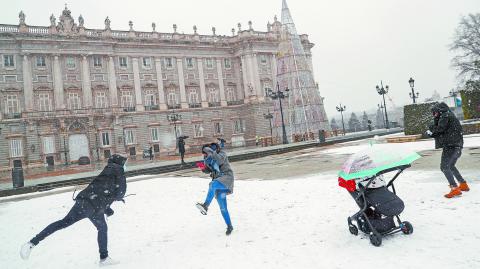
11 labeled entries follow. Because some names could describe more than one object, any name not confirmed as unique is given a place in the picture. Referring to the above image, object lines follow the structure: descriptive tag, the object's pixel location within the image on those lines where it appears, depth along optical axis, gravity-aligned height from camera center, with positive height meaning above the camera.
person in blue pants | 5.10 -0.52
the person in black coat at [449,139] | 5.35 -0.32
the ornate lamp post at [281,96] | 29.43 +3.76
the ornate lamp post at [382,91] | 37.00 +4.11
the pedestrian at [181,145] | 19.74 +0.16
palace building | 34.97 +7.89
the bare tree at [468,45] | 38.41 +8.73
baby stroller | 3.85 -0.94
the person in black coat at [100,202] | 4.18 -0.58
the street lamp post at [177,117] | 40.76 +3.88
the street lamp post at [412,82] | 26.71 +3.38
